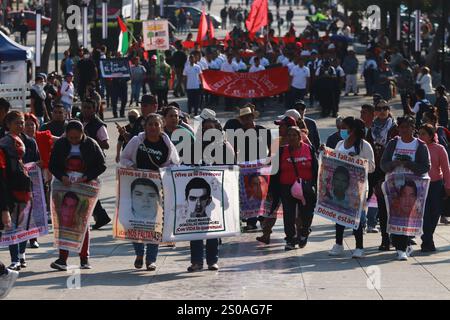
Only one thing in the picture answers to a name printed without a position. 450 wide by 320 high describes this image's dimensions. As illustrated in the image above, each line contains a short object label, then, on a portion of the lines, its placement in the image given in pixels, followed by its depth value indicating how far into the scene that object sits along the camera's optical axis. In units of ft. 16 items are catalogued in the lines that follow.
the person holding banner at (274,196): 50.39
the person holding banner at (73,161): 43.19
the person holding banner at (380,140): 48.88
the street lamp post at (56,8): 130.13
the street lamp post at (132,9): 170.30
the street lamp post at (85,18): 123.44
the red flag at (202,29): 144.45
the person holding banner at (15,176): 41.20
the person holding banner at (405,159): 46.85
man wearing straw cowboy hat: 51.67
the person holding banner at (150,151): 43.19
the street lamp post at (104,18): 133.08
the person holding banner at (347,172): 47.29
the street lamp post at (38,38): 100.14
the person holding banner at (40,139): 49.37
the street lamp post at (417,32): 123.95
